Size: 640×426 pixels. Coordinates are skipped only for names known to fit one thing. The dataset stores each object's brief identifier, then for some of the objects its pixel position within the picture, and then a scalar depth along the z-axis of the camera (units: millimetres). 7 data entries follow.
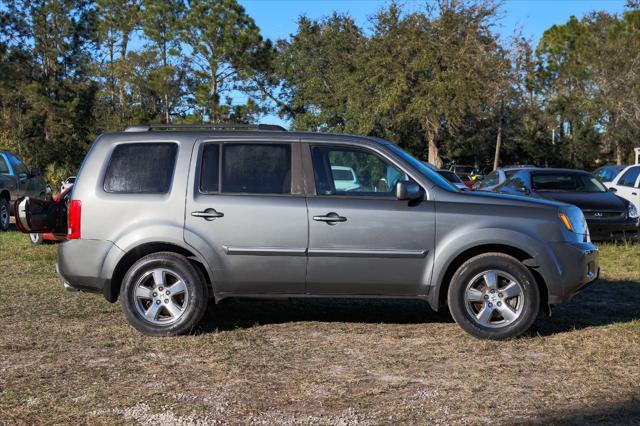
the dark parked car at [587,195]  13547
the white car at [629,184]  17719
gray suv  6473
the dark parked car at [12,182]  16469
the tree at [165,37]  50344
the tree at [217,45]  49250
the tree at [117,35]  51597
